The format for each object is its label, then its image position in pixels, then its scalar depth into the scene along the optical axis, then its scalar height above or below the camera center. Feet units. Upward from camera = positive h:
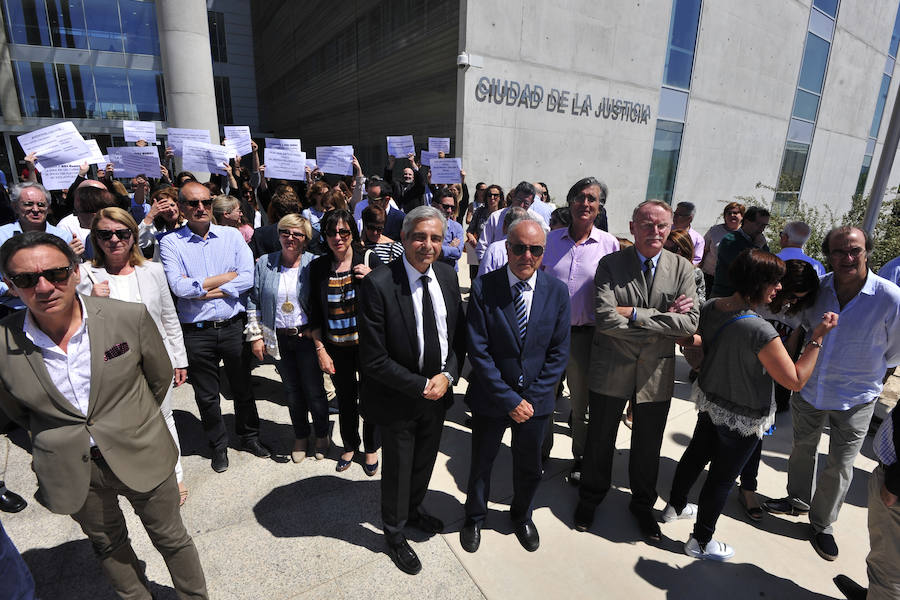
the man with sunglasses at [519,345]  8.51 -3.15
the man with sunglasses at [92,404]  6.08 -3.44
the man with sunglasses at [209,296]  11.12 -3.12
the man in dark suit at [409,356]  8.25 -3.35
